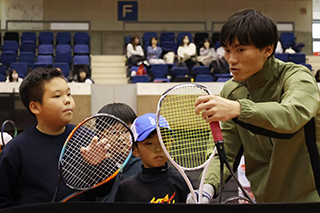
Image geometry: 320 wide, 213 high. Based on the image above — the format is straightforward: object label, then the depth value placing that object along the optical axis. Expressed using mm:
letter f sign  13852
